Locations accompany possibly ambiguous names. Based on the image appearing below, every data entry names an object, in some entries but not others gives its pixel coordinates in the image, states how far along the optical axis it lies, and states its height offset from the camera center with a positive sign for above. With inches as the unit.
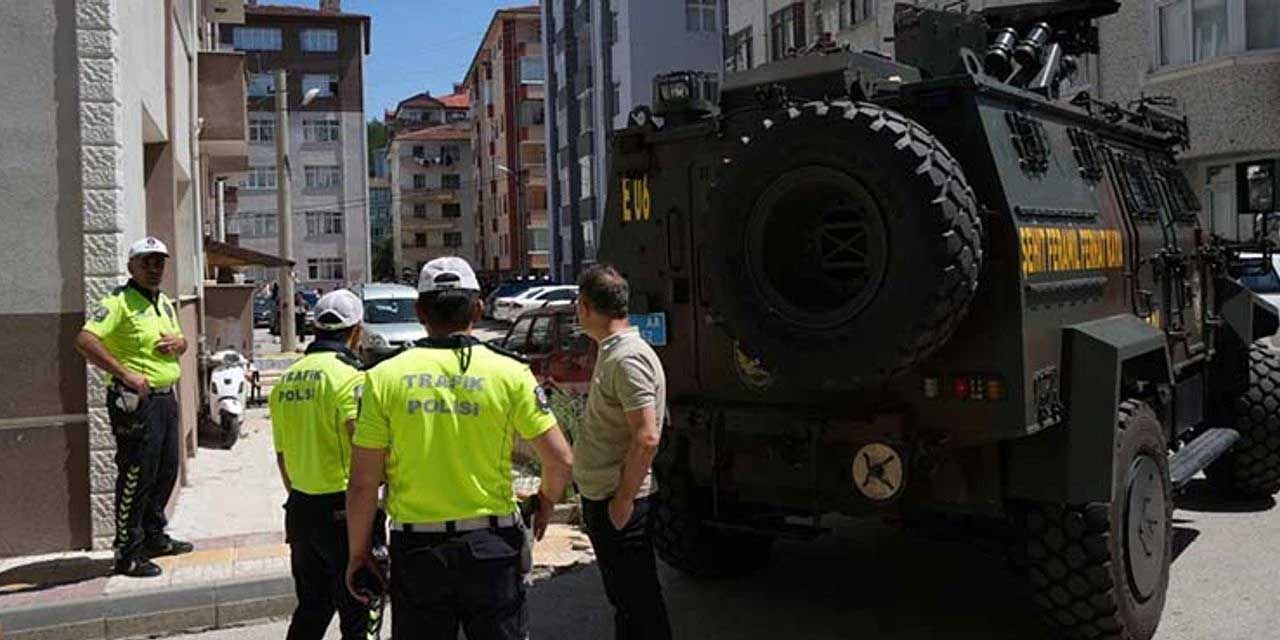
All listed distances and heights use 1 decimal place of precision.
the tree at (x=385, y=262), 3620.3 +108.7
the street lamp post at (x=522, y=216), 2585.4 +174.3
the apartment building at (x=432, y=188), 3560.5 +334.1
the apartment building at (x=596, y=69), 1660.9 +345.2
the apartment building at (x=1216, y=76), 686.5 +126.7
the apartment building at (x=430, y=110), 4158.5 +678.9
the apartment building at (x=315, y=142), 2511.1 +351.5
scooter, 458.6 -40.6
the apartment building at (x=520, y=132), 2551.2 +370.7
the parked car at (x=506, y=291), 1540.4 +1.6
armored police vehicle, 177.9 -4.3
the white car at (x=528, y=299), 1364.7 -9.6
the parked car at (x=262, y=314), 1704.0 -24.5
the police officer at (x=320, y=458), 169.5 -24.6
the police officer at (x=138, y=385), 243.4 -18.6
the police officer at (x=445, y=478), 131.0 -21.7
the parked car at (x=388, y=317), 773.3 -16.4
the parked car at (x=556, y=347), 484.7 -25.2
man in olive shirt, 164.4 -25.5
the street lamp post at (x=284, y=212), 991.0 +76.8
